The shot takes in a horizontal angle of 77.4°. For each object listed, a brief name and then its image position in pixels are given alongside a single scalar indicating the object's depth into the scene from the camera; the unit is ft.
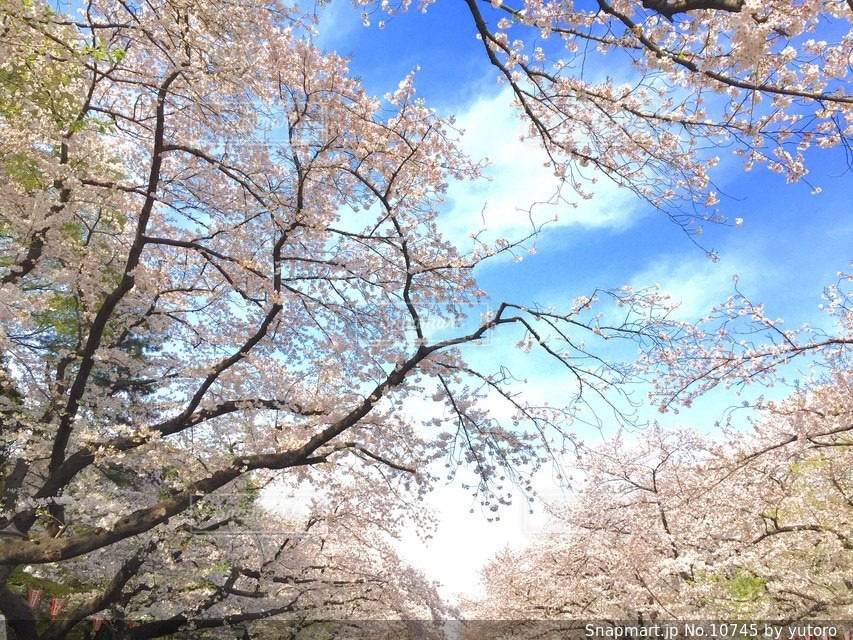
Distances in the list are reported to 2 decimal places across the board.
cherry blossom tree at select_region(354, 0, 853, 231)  10.68
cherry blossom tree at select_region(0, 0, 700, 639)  19.71
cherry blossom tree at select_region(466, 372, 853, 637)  26.96
